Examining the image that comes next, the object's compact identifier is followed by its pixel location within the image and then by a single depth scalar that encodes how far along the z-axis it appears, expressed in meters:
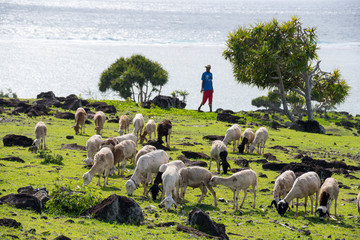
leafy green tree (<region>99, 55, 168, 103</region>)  57.44
